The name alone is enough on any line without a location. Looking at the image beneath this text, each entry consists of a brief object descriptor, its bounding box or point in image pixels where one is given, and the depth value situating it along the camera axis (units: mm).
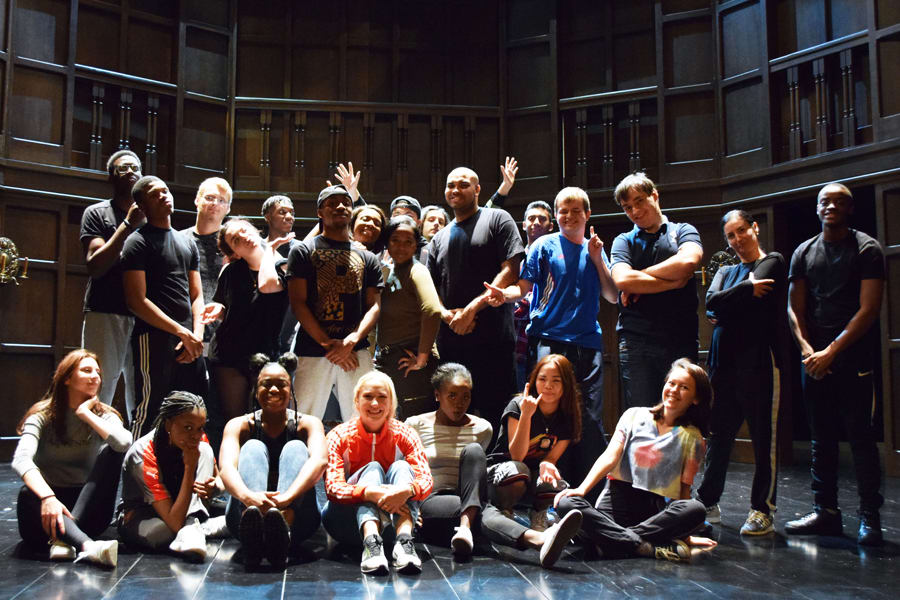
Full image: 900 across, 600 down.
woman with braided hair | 2973
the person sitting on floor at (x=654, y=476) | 2984
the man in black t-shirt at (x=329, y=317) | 3520
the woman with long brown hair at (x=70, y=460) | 2842
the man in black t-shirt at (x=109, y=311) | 3523
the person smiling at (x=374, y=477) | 2822
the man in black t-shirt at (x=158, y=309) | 3459
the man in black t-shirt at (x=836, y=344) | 3352
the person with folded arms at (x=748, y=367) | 3420
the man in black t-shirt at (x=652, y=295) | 3445
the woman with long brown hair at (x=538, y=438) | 3268
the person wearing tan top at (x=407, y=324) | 3633
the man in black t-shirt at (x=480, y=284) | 3721
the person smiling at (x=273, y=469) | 2730
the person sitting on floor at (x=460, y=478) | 2934
